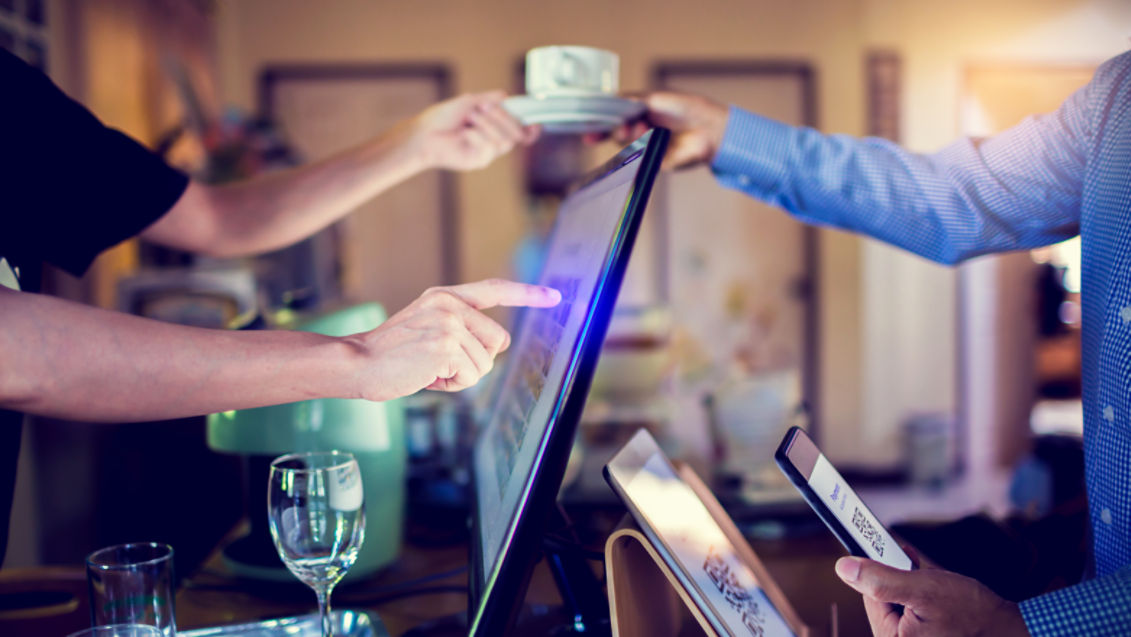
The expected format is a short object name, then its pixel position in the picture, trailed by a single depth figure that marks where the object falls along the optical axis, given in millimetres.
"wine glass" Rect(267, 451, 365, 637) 648
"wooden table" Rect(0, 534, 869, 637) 844
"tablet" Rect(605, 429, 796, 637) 578
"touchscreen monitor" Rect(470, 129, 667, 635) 458
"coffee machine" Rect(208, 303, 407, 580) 886
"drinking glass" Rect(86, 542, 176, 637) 660
